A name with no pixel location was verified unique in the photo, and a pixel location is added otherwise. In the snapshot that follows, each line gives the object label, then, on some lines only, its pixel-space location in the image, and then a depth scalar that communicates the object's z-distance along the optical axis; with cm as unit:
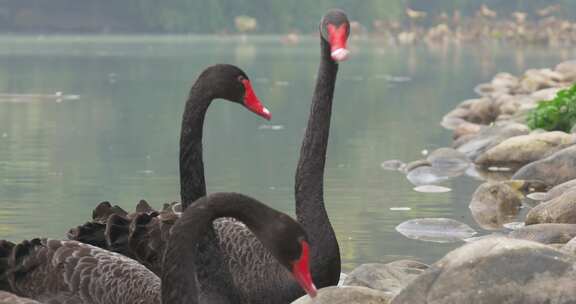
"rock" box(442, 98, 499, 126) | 3981
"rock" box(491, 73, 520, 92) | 5314
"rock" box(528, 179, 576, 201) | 1892
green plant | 2817
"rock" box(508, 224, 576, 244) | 1554
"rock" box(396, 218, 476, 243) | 1775
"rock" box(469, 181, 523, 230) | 1978
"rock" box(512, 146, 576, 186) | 2177
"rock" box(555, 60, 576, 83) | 4906
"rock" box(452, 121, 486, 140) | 3278
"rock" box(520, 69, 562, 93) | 4928
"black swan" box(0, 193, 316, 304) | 883
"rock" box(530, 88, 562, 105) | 3781
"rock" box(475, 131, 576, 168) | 2498
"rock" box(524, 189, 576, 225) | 1678
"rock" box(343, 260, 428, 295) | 1405
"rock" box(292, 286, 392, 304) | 1164
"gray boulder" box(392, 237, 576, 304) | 1077
